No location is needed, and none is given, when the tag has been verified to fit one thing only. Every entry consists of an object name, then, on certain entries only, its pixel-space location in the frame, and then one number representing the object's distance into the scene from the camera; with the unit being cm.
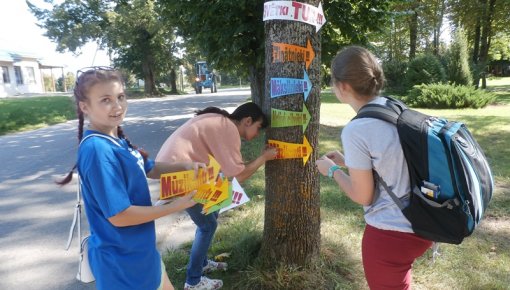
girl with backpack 174
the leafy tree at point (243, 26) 757
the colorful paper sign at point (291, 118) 271
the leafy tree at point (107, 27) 2830
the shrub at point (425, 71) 1808
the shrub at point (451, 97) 1555
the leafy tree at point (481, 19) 2367
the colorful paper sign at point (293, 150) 277
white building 3641
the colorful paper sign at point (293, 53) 264
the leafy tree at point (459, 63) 1794
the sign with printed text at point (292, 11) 257
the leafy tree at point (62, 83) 5119
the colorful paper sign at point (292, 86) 268
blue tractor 3641
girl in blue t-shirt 163
